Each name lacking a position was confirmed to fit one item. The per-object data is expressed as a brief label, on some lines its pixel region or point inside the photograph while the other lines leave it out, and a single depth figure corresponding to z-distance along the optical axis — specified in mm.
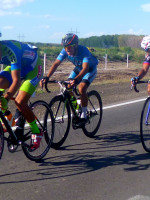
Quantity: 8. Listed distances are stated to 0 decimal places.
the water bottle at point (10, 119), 4873
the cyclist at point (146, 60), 5752
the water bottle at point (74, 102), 6233
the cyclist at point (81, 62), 6079
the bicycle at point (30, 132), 4902
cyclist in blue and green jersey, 4695
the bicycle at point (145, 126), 5879
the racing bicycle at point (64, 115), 5945
